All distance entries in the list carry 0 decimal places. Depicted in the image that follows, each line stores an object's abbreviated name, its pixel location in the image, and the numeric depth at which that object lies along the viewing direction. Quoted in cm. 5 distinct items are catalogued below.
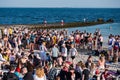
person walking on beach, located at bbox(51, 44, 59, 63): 1819
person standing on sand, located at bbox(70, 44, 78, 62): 1917
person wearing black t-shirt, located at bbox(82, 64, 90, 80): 1411
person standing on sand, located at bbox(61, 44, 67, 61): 1867
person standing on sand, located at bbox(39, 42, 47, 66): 1745
